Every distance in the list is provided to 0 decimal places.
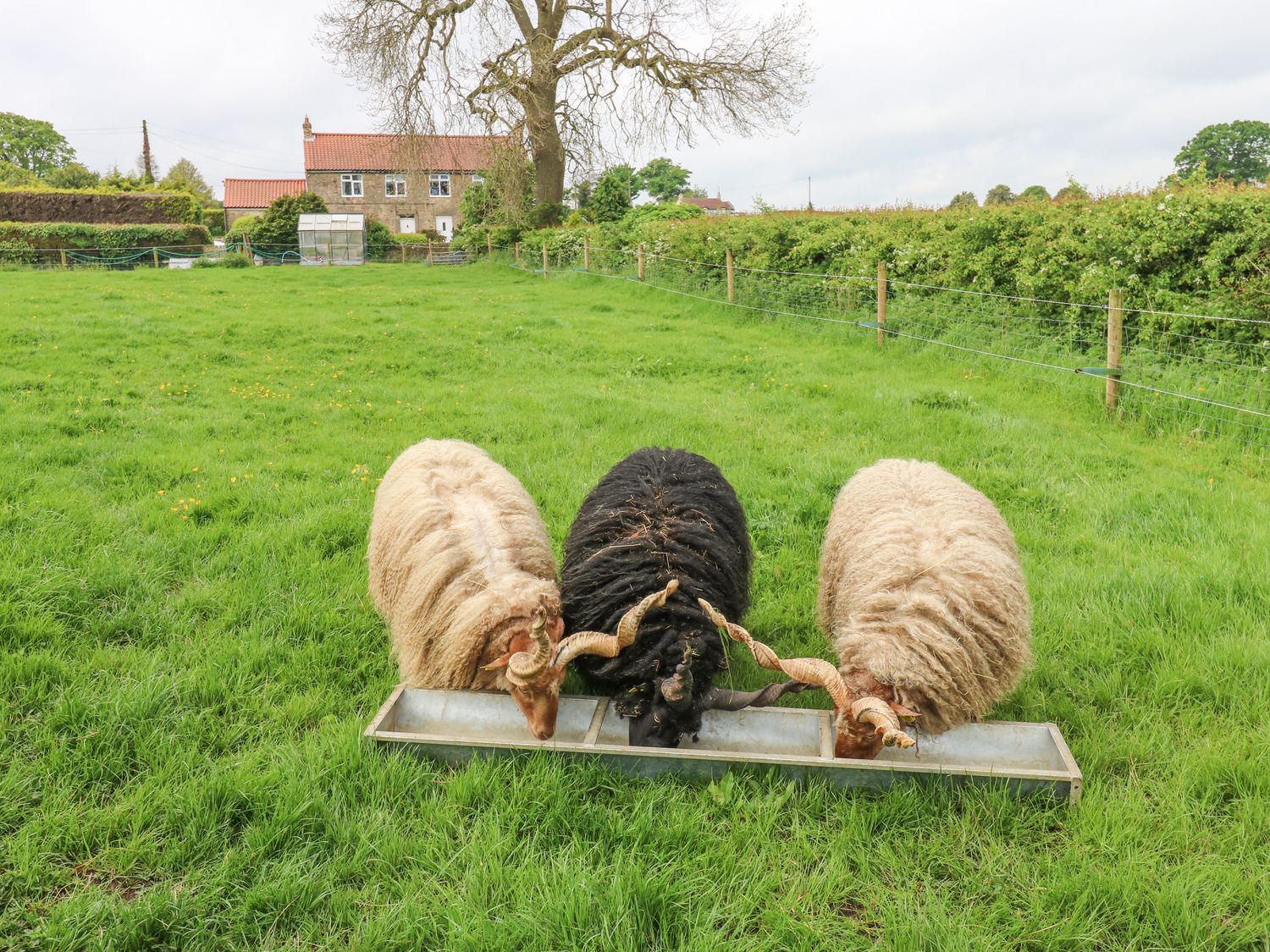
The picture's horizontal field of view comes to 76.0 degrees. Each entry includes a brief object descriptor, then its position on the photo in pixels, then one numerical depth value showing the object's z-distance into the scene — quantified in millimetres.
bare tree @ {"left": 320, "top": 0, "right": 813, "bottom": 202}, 23891
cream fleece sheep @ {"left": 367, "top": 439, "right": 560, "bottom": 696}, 3238
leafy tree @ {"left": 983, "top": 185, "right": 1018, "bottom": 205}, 38300
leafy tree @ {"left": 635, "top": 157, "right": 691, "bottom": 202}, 69125
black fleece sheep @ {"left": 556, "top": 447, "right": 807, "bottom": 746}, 3016
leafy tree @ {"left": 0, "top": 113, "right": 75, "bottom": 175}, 57188
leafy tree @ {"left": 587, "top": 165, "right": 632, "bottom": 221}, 26922
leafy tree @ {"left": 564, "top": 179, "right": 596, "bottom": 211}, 27202
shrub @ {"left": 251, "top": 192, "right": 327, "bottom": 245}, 33531
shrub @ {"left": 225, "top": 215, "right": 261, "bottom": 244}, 33938
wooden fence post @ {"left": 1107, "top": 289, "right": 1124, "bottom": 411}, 7230
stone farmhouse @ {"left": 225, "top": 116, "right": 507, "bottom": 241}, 47219
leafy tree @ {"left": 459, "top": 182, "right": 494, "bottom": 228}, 30844
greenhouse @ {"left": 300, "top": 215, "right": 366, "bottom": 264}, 33062
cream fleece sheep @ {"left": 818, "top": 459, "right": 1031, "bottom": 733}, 2979
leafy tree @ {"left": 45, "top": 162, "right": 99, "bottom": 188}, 53250
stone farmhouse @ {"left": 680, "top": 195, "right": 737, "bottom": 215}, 78012
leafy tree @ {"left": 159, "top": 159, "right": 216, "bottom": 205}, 51588
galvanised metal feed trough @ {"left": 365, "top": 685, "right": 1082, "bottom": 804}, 2752
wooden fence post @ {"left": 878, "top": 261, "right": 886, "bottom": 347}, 10484
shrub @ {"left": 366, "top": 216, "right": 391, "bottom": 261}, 34875
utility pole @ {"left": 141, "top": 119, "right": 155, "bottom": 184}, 58188
